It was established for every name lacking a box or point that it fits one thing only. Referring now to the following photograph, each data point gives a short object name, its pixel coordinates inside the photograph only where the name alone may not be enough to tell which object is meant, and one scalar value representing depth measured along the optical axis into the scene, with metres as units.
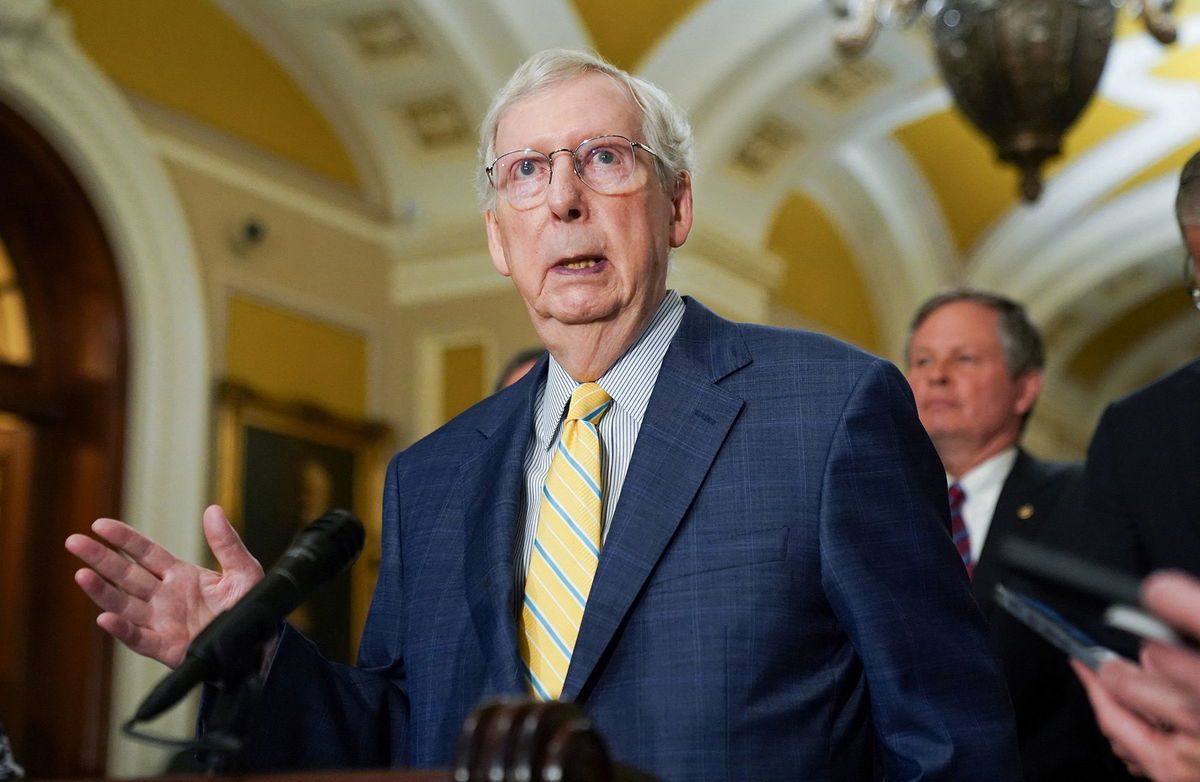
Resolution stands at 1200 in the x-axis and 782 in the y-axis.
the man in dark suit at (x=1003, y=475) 3.07
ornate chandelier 4.38
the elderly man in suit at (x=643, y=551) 1.77
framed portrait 6.81
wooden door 6.18
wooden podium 1.13
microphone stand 1.46
